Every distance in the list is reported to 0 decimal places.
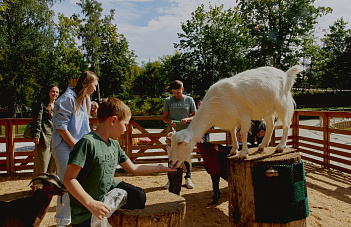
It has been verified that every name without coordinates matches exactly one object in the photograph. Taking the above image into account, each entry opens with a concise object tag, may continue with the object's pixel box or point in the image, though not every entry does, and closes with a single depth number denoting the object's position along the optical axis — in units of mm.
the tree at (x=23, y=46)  21094
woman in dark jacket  4723
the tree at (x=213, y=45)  25594
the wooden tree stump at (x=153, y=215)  2137
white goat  2926
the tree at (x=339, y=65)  34031
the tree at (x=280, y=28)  26953
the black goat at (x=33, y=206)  2586
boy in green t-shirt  1655
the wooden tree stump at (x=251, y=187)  2729
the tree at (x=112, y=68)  30520
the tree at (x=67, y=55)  24906
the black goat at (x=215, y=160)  4082
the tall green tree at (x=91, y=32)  26953
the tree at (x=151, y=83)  29609
